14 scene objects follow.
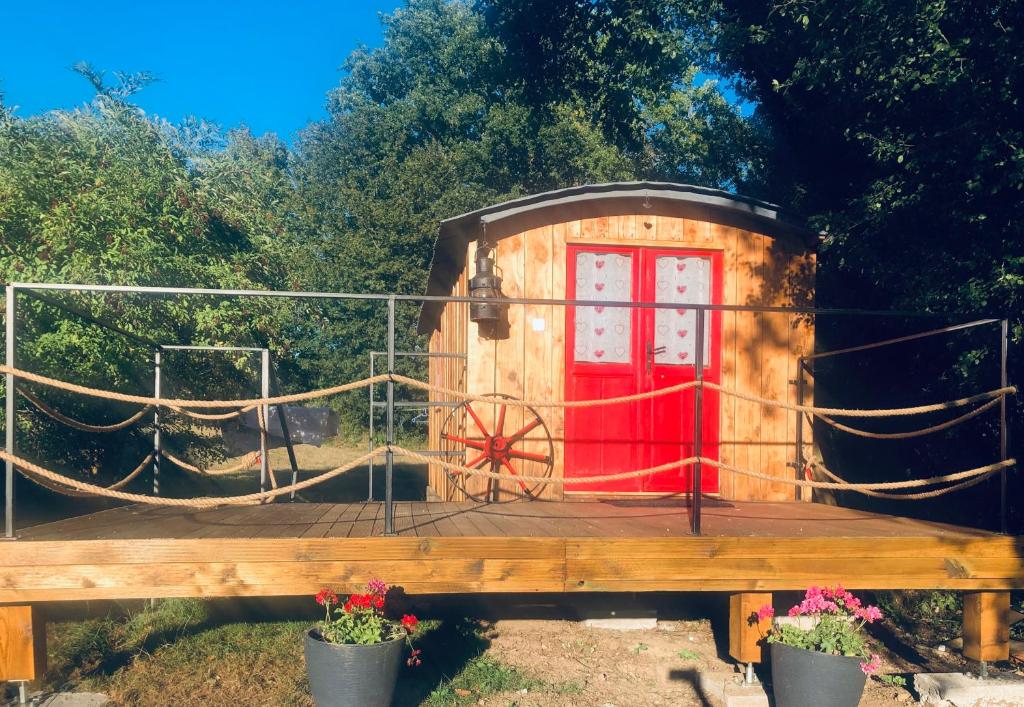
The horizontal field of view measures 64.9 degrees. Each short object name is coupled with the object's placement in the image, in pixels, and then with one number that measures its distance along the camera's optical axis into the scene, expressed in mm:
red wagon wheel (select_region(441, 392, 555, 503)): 6645
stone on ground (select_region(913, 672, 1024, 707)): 4660
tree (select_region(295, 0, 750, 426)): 16047
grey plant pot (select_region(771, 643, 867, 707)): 4070
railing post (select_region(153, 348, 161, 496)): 6523
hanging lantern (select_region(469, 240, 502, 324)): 6391
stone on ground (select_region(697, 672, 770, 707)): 4527
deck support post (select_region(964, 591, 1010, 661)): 4816
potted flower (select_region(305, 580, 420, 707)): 3881
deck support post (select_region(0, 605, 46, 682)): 4141
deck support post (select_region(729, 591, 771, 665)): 4633
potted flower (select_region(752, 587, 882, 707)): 4078
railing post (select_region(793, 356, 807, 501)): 6816
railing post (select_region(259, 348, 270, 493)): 6617
